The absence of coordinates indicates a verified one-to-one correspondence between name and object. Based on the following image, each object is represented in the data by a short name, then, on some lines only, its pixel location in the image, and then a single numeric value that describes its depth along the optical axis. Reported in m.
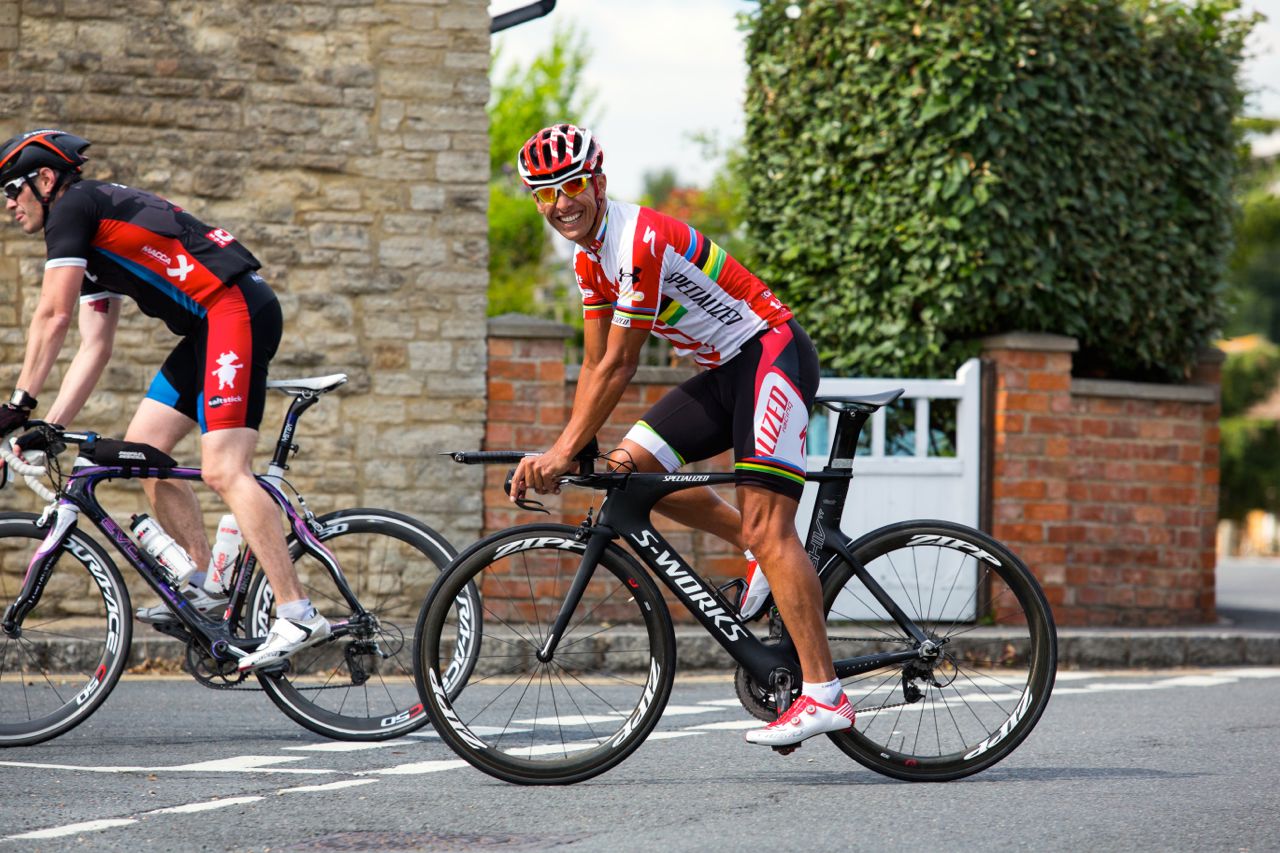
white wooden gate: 18.84
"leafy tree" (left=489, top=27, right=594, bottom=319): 60.75
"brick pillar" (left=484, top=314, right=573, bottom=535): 18.56
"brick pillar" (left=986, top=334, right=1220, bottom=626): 19.23
